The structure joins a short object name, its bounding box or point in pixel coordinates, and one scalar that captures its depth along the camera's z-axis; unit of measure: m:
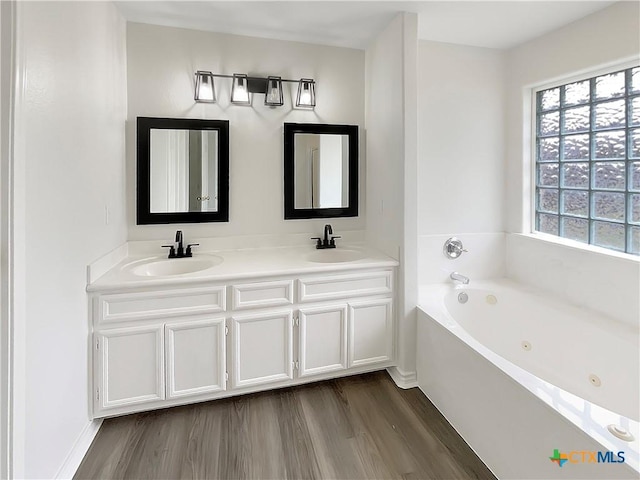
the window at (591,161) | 2.15
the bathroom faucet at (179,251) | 2.42
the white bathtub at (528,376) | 1.26
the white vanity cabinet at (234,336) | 1.90
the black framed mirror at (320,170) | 2.71
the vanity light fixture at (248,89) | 2.47
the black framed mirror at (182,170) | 2.44
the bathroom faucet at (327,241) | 2.74
